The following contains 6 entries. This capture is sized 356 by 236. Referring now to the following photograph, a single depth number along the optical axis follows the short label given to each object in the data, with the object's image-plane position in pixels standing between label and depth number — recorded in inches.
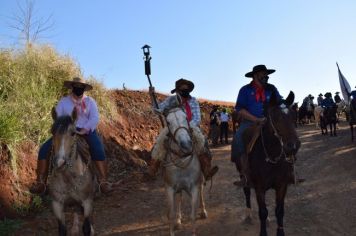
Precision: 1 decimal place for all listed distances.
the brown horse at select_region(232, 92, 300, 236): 261.0
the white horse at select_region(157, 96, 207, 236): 286.4
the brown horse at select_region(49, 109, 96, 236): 255.4
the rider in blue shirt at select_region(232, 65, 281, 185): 298.5
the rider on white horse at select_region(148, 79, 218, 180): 302.7
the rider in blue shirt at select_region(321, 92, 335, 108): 936.3
